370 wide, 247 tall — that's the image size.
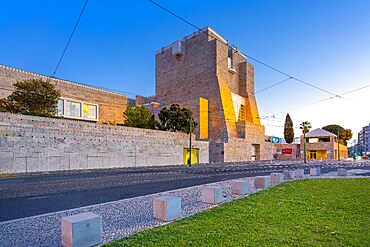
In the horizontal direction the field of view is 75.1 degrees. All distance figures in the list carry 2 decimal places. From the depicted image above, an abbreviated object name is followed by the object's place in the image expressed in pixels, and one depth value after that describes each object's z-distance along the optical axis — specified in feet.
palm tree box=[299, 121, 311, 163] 172.43
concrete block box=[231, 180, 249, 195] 29.11
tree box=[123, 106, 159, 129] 121.08
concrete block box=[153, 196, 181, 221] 18.15
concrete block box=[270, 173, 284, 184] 40.24
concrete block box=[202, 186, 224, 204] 23.93
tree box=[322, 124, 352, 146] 271.16
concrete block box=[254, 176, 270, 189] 34.27
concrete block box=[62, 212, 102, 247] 12.76
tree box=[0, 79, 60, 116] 90.79
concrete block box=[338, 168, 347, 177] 51.49
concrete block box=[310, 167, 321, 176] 53.60
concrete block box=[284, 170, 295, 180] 46.09
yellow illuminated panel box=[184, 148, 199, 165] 126.98
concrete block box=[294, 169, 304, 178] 48.81
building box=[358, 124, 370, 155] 469.57
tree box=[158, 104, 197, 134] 135.74
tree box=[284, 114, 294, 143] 247.29
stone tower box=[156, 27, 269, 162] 168.57
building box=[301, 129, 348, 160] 200.64
